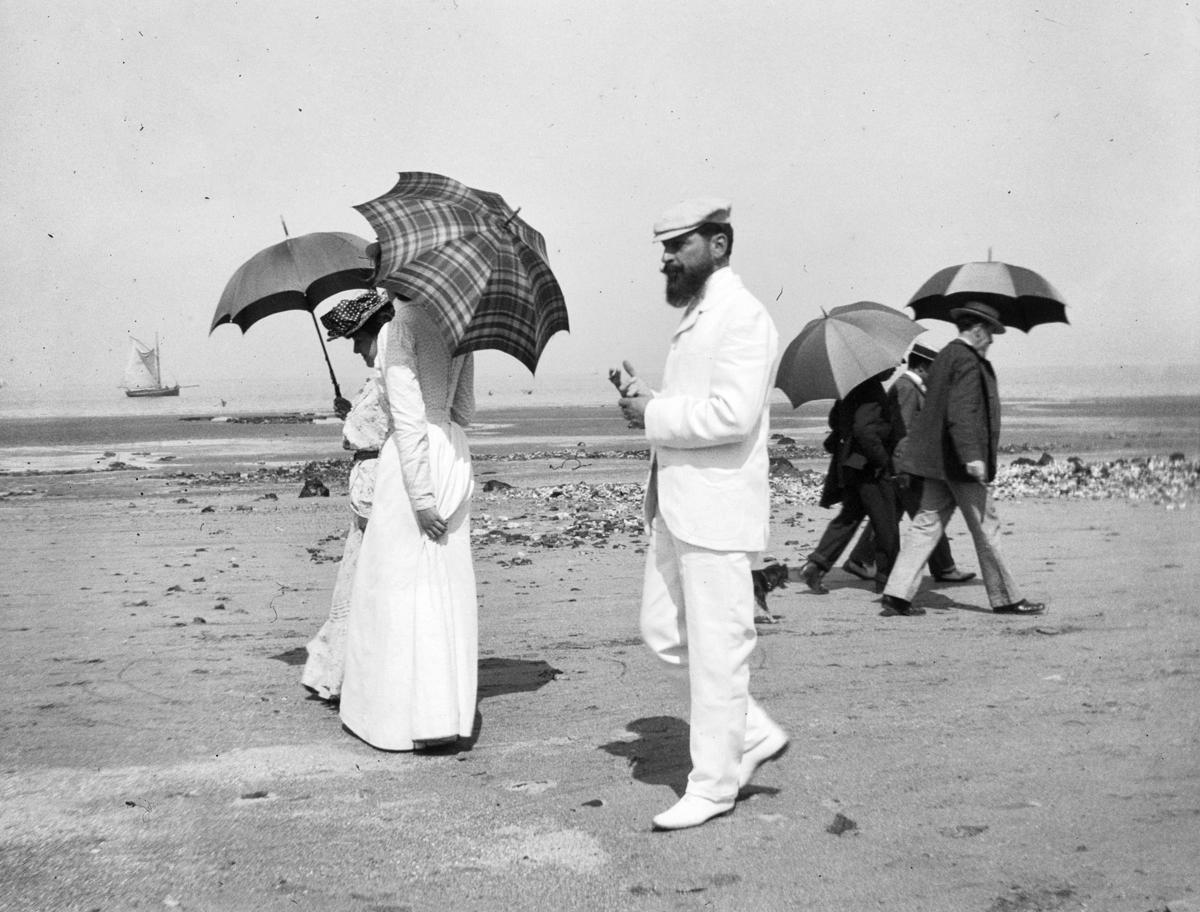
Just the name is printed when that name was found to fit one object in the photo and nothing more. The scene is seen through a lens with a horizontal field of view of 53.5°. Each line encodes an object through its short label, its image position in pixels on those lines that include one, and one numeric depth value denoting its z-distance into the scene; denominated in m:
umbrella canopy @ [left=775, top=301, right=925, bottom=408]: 8.21
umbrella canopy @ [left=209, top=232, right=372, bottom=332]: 5.71
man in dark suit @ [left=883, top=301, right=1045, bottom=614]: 7.37
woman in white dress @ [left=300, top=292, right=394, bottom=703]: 5.42
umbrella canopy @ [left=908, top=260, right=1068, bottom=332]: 8.29
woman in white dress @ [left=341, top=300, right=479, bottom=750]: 4.86
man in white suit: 3.82
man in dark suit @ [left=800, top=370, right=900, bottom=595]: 8.35
